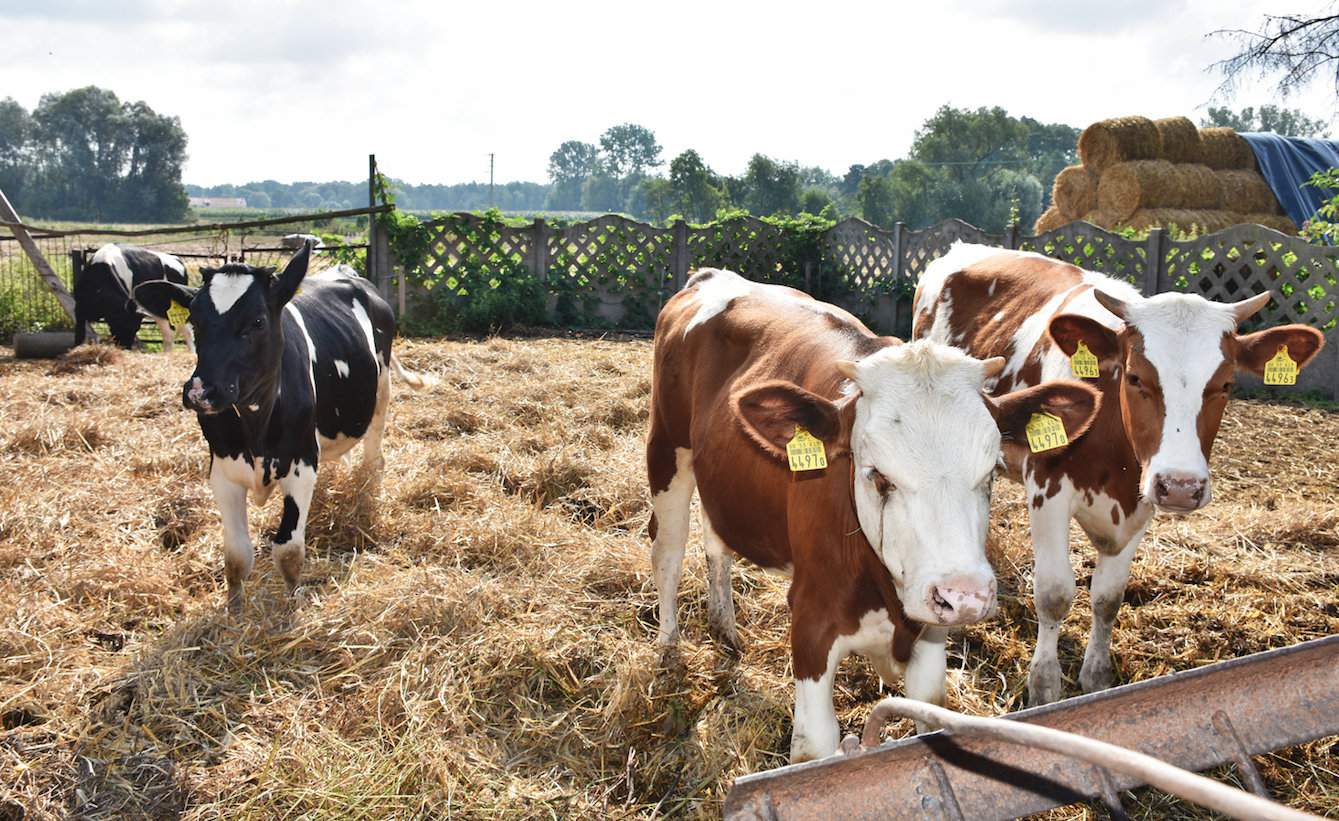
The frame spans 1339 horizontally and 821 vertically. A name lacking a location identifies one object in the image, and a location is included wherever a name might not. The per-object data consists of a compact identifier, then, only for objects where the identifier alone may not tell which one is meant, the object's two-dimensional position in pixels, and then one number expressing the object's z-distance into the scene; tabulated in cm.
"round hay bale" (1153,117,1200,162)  1655
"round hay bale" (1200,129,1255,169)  1709
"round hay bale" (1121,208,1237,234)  1509
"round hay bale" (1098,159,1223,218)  1549
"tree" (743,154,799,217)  5444
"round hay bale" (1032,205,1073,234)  1697
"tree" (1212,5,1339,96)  802
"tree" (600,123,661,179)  13388
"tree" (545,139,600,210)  14488
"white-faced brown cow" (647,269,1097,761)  229
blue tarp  1686
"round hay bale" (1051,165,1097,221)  1636
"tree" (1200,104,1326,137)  7131
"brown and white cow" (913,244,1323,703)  329
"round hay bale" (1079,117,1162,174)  1605
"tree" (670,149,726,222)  5212
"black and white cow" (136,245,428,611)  403
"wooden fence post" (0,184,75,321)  1171
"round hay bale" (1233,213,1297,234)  1631
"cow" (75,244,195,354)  1141
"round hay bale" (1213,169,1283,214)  1655
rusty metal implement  162
